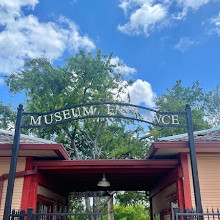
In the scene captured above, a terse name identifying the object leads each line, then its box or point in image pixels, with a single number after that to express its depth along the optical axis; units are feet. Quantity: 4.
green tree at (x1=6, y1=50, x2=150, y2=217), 69.93
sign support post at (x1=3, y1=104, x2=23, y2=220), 17.21
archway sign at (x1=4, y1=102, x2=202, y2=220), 17.61
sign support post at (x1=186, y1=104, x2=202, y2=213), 17.27
